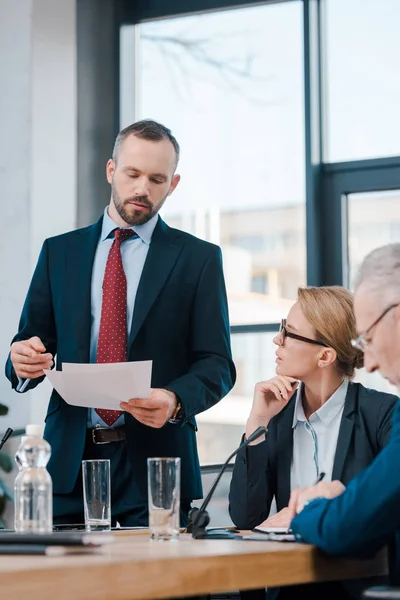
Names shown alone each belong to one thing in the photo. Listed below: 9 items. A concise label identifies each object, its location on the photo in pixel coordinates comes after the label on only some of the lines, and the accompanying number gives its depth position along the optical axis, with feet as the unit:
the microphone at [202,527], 6.61
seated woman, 8.11
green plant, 13.25
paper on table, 6.63
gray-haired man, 5.47
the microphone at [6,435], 7.47
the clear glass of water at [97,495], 7.41
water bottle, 6.59
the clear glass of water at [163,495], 6.40
